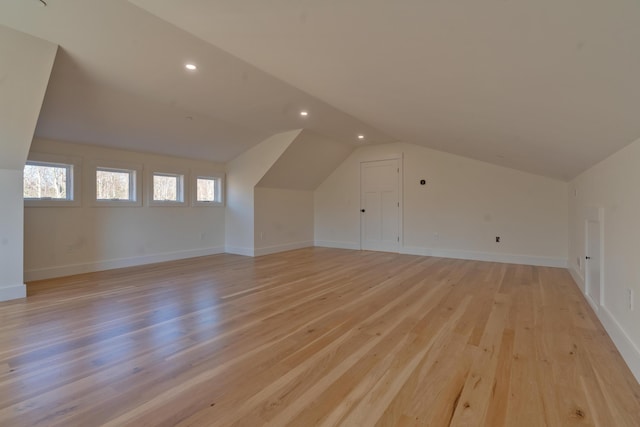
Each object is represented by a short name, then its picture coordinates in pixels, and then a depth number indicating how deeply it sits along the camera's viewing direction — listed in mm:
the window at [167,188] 5625
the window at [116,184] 4871
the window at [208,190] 6363
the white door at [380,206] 6562
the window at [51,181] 4223
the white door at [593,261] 2826
